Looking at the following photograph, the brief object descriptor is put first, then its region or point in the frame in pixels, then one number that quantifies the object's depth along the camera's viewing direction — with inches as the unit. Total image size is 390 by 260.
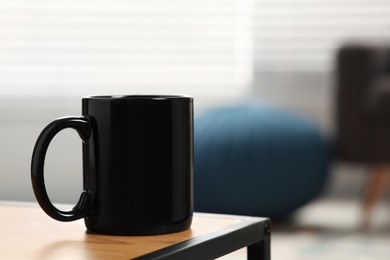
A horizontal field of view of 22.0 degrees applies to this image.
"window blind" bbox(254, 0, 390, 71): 169.7
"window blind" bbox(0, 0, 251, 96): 171.3
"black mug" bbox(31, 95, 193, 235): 28.3
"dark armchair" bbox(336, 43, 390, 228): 141.4
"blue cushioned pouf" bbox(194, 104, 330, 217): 120.8
